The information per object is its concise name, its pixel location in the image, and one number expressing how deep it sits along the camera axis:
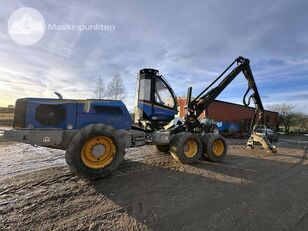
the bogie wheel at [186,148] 5.37
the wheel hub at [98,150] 3.98
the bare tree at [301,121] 37.47
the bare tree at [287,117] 35.84
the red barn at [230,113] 18.08
